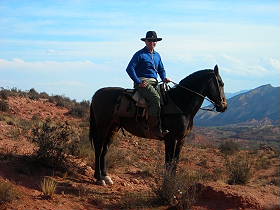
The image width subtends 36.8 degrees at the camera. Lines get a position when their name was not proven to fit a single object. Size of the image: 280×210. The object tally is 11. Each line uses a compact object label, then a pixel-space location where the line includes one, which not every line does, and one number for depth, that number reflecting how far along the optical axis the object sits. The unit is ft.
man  28.96
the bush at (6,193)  23.78
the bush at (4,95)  80.40
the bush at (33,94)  91.63
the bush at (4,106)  71.67
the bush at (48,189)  25.81
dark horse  28.99
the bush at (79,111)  83.91
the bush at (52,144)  32.35
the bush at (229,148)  63.20
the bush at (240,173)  32.19
